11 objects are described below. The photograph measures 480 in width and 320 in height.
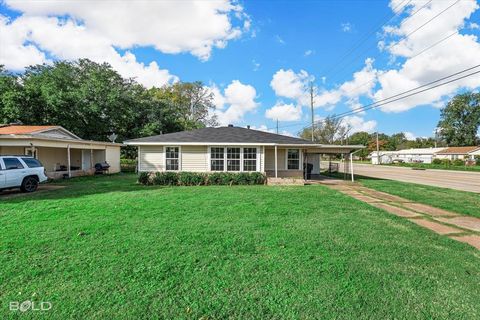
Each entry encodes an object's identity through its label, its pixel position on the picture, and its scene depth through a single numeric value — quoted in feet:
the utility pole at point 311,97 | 107.65
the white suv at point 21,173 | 34.78
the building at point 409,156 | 200.75
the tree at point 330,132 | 245.24
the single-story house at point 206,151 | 53.26
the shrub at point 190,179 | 47.73
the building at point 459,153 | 173.72
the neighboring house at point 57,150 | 50.52
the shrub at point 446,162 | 148.89
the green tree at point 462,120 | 222.07
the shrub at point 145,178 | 47.37
